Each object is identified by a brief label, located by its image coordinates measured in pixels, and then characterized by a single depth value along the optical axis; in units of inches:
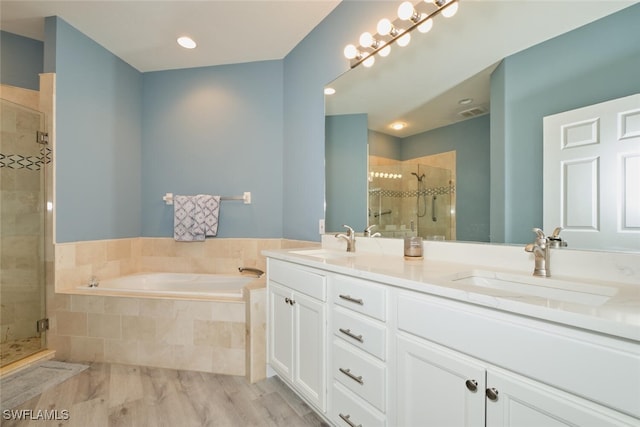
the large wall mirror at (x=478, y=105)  39.6
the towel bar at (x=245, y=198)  107.7
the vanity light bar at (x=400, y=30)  55.9
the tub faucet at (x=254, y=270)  104.7
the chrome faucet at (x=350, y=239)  73.8
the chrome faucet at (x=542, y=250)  40.4
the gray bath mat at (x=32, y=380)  64.5
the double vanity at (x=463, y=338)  23.9
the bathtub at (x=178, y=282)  98.7
